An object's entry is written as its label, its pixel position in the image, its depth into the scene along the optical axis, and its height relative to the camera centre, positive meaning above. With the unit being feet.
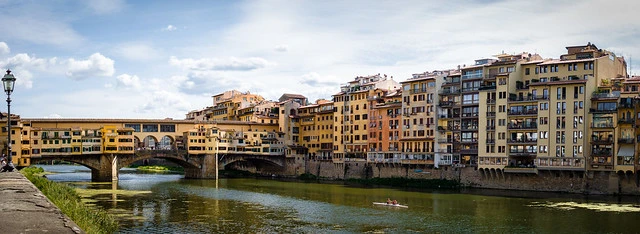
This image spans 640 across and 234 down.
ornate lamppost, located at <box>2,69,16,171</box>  78.28 +5.96
